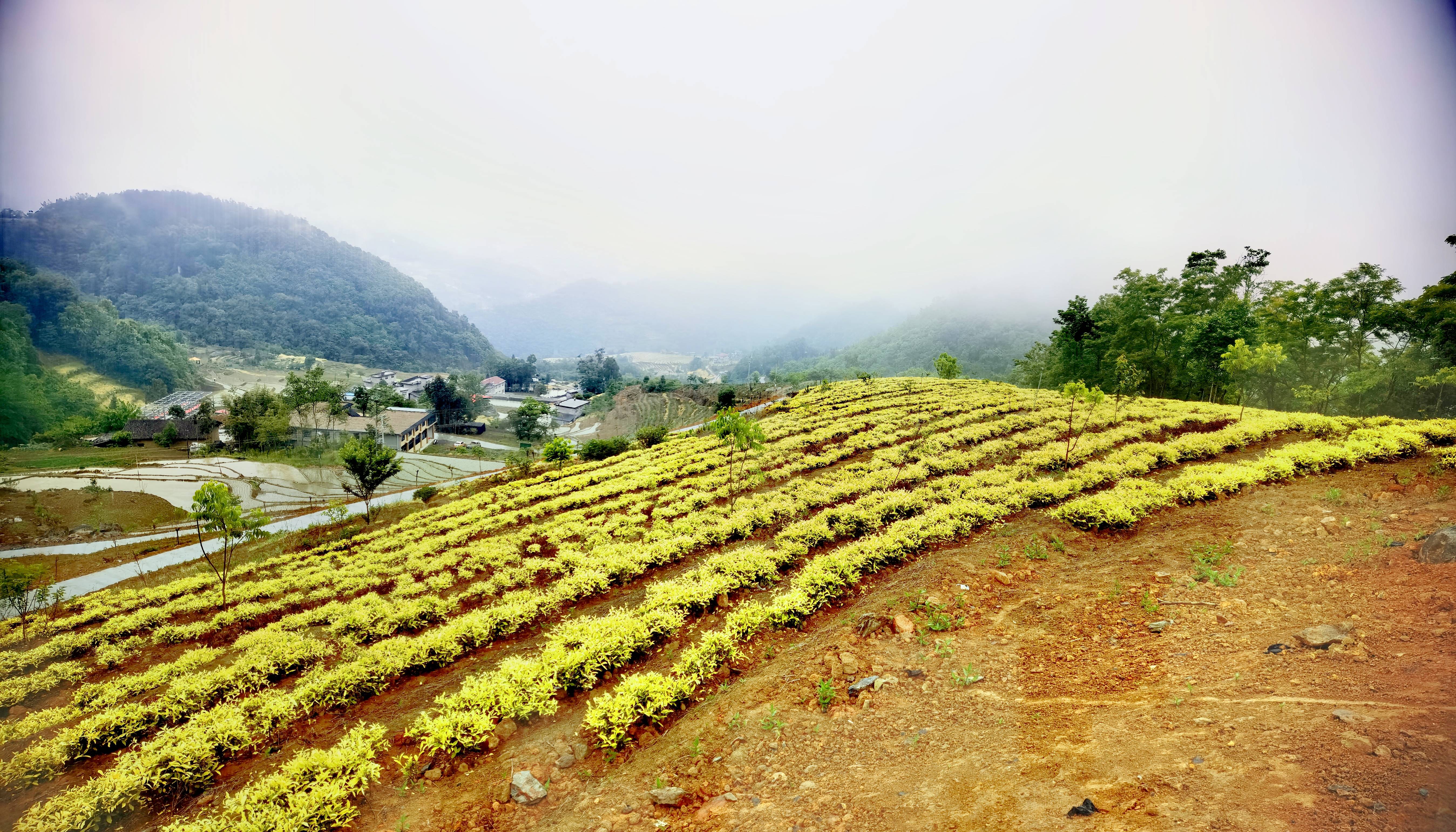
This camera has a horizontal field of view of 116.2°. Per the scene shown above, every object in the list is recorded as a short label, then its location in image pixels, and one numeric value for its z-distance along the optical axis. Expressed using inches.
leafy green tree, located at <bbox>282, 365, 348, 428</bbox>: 2140.7
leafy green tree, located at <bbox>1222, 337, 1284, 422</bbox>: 793.6
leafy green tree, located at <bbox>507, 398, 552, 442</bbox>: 2404.0
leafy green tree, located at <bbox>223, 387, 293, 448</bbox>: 1903.3
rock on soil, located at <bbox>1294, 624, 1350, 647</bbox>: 219.9
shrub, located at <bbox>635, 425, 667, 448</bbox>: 1433.3
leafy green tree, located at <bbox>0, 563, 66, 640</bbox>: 499.2
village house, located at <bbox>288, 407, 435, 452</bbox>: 2188.7
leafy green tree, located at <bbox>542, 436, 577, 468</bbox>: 1289.4
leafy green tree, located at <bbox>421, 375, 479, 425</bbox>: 3147.1
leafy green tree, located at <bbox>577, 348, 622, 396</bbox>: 4972.9
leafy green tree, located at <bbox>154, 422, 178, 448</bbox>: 1889.8
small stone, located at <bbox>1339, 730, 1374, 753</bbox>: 157.5
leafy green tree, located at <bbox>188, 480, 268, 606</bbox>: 500.4
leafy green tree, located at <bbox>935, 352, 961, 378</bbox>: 1708.9
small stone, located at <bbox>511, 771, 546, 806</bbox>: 210.5
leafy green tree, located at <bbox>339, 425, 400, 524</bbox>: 864.3
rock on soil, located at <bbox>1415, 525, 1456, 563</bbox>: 265.1
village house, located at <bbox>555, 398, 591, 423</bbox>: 4126.5
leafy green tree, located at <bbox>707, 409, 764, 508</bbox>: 637.9
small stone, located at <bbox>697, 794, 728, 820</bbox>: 190.5
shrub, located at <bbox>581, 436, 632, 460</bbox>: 1364.4
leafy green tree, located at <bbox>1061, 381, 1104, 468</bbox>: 705.6
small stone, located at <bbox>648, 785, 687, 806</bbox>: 196.7
